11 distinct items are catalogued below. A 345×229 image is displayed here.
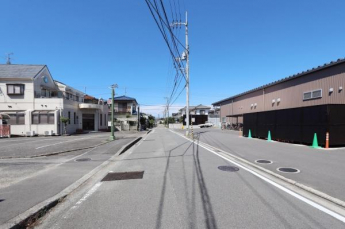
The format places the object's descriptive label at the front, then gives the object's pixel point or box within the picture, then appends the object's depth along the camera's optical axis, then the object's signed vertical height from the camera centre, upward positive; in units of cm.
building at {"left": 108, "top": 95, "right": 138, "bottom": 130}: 4875 +157
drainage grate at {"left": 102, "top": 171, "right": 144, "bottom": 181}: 655 -174
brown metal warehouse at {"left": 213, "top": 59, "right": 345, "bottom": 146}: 1238 +58
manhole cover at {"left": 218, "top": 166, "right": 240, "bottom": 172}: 723 -170
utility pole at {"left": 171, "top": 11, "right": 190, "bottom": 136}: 2503 +614
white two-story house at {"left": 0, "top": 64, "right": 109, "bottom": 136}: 2800 +208
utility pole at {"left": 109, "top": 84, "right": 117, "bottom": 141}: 1991 +178
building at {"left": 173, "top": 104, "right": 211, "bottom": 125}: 7306 +203
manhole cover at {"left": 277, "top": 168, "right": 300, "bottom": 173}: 697 -169
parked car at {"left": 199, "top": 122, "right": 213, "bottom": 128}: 6010 -178
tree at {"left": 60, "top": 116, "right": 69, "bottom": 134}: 2770 +8
